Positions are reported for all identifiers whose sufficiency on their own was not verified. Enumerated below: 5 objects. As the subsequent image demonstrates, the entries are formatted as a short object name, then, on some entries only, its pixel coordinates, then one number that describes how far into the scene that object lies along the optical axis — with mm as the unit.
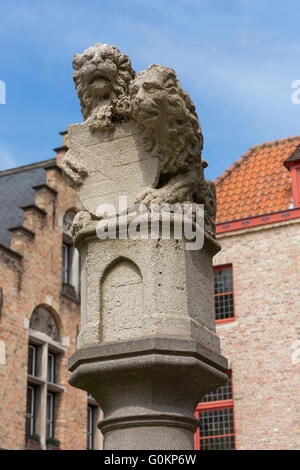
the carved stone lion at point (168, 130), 4621
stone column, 4230
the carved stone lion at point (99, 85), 5012
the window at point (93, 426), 17417
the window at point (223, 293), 17438
